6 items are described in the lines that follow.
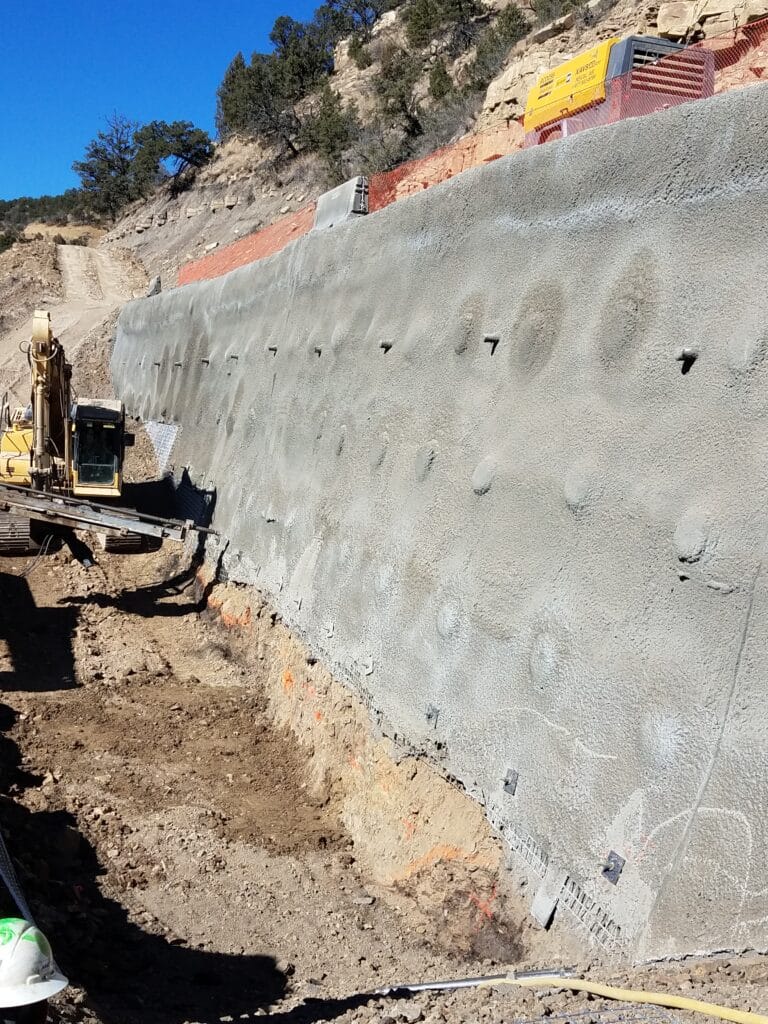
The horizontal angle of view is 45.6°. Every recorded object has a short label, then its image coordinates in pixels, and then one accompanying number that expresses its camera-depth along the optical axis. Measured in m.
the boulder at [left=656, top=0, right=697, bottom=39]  18.05
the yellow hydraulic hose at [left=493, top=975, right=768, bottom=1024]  3.95
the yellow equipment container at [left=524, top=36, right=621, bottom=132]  13.37
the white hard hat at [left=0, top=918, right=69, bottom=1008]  3.47
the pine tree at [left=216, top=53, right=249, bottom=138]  48.69
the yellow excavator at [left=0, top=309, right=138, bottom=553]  16.34
